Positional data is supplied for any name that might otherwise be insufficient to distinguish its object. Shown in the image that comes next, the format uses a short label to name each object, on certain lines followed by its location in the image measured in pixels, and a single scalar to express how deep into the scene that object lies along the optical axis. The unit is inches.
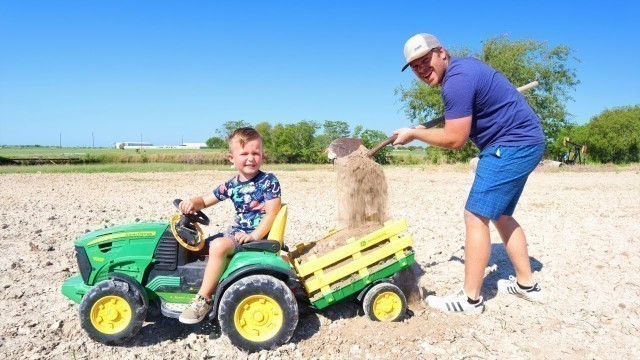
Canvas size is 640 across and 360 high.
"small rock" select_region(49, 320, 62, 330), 146.1
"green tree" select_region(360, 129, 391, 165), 1412.4
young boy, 148.6
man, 145.8
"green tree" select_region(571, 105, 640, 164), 1397.6
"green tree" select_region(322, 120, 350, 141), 2007.5
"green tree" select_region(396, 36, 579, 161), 1352.1
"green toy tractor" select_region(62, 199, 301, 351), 132.3
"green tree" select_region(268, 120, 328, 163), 1911.8
